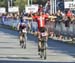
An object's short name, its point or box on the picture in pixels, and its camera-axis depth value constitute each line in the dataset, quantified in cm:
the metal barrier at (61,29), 3431
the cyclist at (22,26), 2781
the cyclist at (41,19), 2238
